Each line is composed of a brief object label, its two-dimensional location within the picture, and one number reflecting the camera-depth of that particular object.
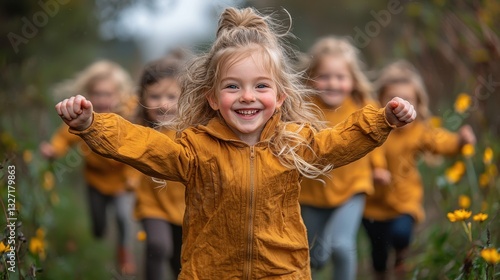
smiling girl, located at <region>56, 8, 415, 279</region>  6.26
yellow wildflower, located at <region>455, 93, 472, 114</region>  10.48
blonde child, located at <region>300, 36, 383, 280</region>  10.15
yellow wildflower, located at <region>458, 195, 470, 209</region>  9.44
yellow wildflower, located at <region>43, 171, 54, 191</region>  11.57
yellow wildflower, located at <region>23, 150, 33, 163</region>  10.77
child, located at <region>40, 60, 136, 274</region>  13.25
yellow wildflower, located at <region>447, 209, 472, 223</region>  7.18
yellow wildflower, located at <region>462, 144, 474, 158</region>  10.37
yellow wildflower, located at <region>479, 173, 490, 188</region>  9.77
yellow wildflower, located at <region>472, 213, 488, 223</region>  7.06
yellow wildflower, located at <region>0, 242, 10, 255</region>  6.49
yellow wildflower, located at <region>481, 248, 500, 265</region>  6.34
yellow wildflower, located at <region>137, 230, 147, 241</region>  9.59
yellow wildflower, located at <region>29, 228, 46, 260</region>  7.84
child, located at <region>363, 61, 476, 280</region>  11.30
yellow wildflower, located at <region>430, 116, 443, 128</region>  11.48
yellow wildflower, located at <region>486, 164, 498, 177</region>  9.73
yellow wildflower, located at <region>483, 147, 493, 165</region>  9.49
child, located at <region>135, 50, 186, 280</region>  9.70
